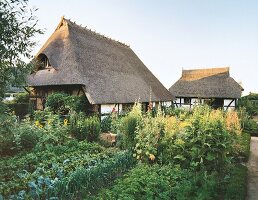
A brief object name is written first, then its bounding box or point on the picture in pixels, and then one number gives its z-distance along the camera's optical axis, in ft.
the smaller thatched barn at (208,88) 91.25
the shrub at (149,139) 26.30
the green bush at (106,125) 43.98
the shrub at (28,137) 30.60
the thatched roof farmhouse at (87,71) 52.34
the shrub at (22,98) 65.35
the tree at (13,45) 12.76
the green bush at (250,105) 96.97
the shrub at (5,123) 12.51
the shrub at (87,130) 35.63
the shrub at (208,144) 24.35
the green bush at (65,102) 49.12
